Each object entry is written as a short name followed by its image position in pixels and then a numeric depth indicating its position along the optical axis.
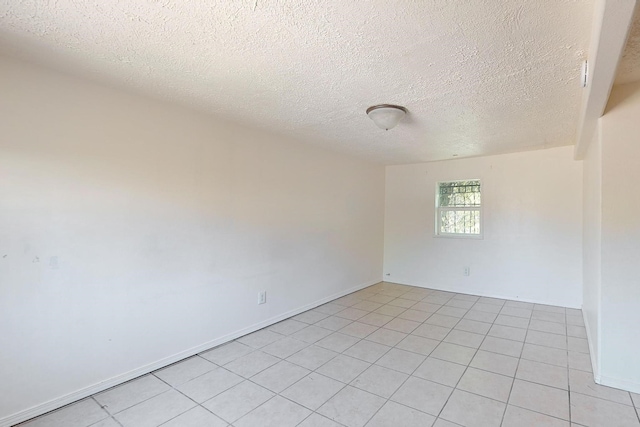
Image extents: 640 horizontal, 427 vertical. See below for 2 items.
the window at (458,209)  4.56
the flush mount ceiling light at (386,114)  2.41
